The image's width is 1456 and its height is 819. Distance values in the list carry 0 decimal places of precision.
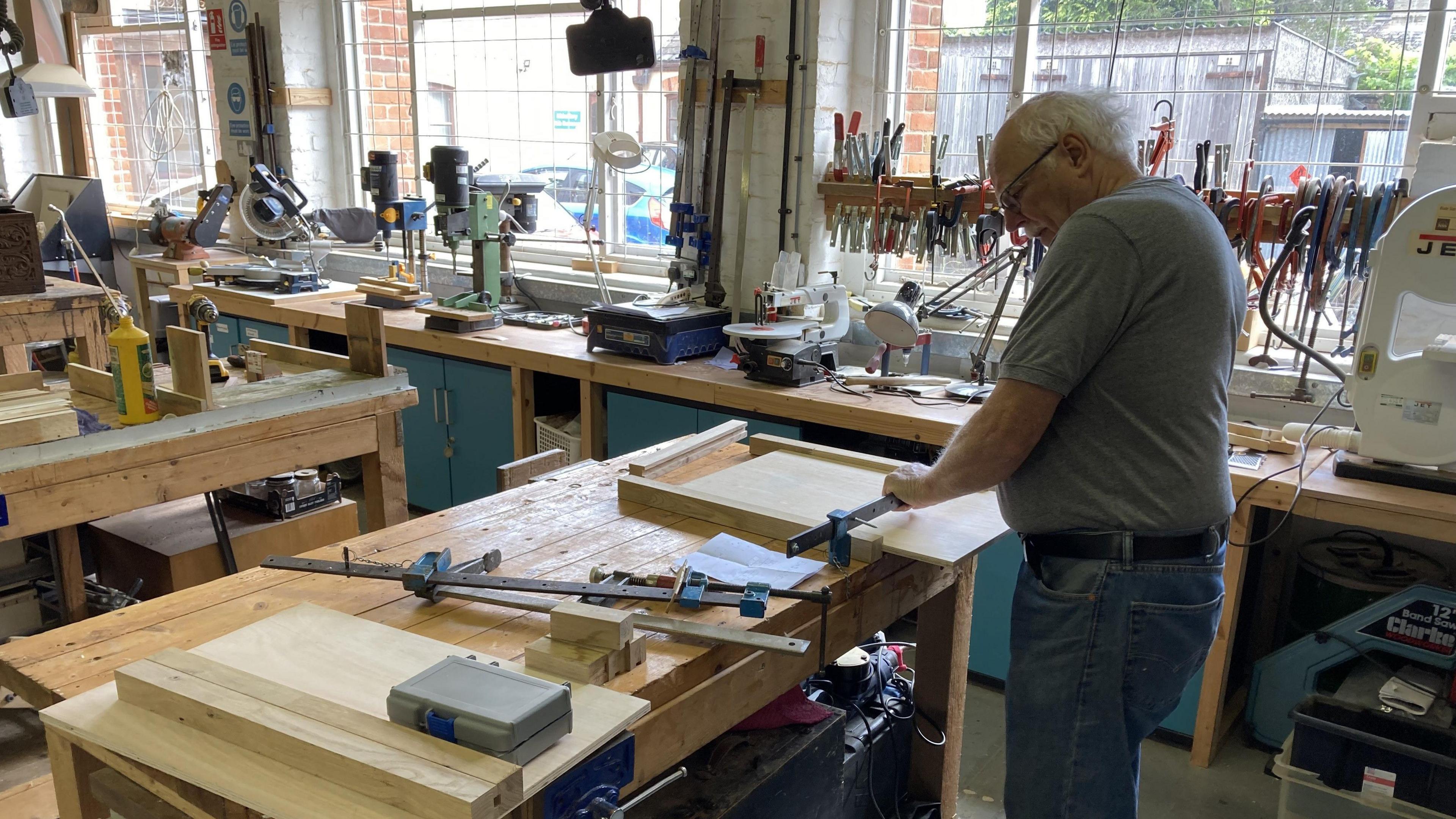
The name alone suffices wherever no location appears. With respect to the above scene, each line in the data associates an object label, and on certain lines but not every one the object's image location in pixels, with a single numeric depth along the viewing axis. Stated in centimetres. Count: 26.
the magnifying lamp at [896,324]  259
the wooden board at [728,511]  159
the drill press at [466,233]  362
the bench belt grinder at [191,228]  462
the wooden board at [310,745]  96
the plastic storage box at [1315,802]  212
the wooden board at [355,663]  110
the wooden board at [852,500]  163
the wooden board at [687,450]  194
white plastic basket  343
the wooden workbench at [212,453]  191
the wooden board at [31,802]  159
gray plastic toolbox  101
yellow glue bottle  211
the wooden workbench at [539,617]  125
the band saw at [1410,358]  209
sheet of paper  149
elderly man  141
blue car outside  430
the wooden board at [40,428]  192
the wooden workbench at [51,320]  320
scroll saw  298
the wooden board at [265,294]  414
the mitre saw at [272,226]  398
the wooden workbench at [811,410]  219
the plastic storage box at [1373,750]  202
